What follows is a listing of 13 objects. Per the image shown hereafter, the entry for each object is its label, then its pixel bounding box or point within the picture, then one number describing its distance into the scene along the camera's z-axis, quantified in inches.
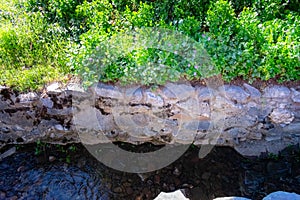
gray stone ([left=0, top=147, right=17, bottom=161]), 143.4
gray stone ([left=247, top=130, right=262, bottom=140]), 134.7
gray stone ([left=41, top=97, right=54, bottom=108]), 133.3
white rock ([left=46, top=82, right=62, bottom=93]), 130.7
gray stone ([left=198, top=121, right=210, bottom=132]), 132.4
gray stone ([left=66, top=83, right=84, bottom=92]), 127.4
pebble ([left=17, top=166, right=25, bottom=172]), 137.1
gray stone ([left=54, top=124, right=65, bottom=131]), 140.0
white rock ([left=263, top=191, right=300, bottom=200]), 94.0
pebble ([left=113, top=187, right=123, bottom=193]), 128.5
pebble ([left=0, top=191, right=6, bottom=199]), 127.4
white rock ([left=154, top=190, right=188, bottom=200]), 109.4
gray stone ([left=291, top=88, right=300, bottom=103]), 122.5
